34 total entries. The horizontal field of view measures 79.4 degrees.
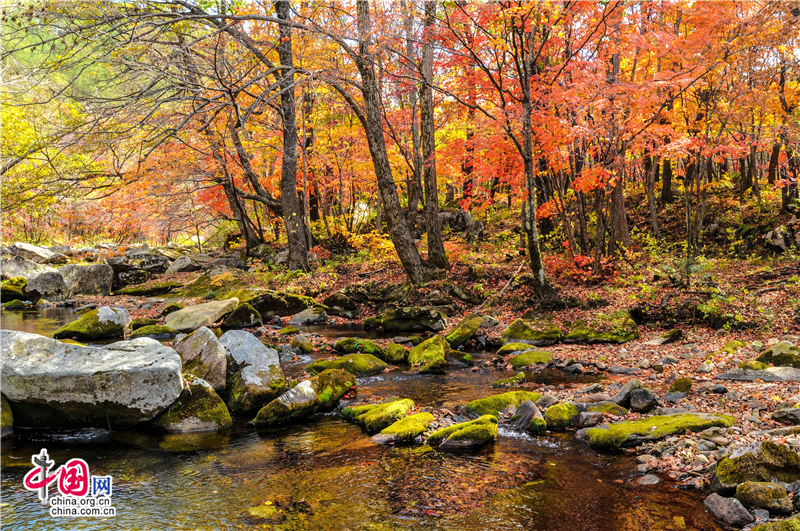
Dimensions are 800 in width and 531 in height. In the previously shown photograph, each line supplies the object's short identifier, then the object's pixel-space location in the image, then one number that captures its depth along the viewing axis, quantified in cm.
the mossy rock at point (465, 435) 524
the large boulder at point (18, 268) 1995
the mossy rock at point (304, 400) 622
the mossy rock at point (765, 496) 348
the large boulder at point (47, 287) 1809
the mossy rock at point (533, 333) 999
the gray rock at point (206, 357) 683
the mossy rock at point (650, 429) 489
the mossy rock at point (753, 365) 661
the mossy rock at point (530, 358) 862
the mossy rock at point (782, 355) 662
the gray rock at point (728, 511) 351
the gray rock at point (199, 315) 1141
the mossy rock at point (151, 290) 1869
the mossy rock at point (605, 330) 955
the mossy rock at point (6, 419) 560
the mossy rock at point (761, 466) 371
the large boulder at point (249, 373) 660
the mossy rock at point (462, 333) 1009
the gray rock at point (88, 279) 1889
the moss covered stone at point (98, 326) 1081
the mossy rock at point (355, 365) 812
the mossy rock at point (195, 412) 597
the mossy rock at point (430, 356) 840
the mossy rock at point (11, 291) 1794
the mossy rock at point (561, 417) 565
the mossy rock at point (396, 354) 921
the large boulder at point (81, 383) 564
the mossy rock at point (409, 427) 543
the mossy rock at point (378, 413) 586
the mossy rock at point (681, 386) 620
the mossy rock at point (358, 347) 924
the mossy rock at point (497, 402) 623
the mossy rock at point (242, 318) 1225
